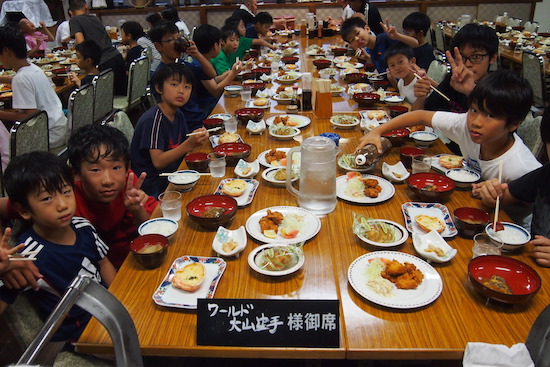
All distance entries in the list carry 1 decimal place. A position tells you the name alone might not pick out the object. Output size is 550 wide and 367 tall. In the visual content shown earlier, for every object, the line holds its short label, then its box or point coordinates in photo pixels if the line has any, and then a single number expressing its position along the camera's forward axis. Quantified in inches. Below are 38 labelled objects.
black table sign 45.6
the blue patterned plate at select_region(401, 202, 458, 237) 65.4
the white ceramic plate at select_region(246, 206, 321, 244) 63.8
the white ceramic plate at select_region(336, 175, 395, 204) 74.6
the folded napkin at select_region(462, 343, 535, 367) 40.4
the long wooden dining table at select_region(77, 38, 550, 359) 45.9
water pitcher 68.1
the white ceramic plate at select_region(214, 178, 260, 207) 75.1
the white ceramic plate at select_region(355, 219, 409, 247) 60.8
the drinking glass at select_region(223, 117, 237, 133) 109.5
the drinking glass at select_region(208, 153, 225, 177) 85.7
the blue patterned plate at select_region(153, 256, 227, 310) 51.7
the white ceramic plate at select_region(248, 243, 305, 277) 55.2
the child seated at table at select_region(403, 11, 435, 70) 181.8
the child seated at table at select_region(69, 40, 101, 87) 176.9
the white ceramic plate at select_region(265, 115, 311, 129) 113.6
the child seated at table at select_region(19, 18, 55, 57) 247.6
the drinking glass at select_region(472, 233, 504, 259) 58.4
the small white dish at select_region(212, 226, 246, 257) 60.2
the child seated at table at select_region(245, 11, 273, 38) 257.0
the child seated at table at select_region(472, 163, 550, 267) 69.7
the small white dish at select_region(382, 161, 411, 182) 82.4
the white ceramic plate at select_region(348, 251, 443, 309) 50.6
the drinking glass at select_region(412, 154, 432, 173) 82.9
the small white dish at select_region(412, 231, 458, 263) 57.6
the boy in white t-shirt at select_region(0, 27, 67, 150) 136.0
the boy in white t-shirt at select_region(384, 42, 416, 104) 133.6
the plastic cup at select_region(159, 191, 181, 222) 70.2
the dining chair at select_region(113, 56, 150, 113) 191.8
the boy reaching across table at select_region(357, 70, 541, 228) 73.9
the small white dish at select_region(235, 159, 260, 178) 85.1
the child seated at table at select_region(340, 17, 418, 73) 178.4
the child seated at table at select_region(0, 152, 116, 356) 61.1
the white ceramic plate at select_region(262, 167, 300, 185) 81.2
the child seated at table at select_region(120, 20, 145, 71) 227.8
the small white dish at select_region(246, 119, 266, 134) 109.0
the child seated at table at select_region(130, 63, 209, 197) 100.4
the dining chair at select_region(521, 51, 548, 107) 168.4
